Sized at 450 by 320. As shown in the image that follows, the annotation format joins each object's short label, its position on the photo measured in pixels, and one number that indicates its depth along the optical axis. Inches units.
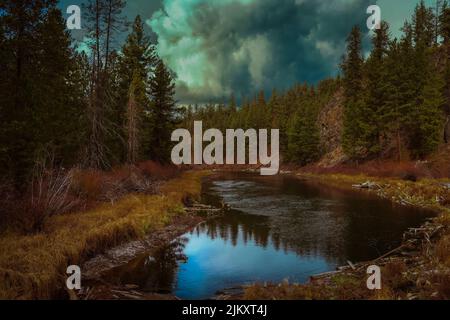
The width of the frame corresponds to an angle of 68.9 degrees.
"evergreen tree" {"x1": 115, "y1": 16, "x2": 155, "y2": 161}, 1190.9
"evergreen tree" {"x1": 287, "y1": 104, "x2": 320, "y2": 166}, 2429.1
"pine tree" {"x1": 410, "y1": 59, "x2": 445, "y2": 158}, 1434.5
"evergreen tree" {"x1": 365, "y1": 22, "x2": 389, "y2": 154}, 1629.1
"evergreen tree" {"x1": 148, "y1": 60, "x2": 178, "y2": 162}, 1332.4
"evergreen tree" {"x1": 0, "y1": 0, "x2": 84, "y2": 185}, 514.0
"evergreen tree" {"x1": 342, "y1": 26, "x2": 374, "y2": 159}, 1722.4
